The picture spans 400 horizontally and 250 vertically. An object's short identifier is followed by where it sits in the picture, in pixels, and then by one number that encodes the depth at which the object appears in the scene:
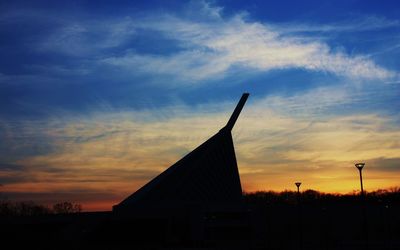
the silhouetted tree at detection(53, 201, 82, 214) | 108.94
